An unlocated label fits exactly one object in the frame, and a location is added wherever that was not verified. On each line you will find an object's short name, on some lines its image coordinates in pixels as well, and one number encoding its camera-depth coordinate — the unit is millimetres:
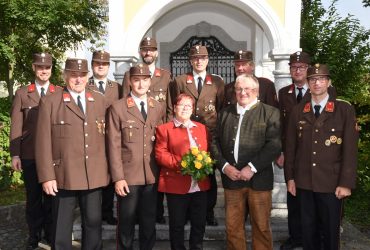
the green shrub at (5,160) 7434
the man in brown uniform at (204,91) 4855
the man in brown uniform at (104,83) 4930
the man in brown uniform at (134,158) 3959
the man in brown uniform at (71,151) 3779
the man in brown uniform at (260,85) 4750
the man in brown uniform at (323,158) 3727
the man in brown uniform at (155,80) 4968
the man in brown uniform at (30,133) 4602
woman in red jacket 4066
